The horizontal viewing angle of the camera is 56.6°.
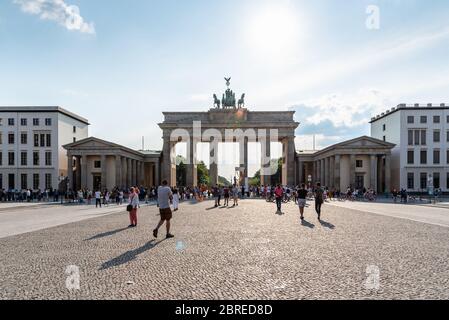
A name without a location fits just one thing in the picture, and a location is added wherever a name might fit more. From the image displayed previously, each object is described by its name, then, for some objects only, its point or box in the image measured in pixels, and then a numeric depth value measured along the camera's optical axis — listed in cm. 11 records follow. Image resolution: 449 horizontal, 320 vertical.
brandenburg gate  7119
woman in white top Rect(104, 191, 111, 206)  4105
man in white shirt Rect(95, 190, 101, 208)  3608
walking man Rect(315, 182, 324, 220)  2155
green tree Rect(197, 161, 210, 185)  14088
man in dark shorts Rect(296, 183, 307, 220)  2165
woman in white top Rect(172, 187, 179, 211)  2895
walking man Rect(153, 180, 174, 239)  1420
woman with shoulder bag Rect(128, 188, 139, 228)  1786
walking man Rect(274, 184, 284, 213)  2728
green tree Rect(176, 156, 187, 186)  12155
